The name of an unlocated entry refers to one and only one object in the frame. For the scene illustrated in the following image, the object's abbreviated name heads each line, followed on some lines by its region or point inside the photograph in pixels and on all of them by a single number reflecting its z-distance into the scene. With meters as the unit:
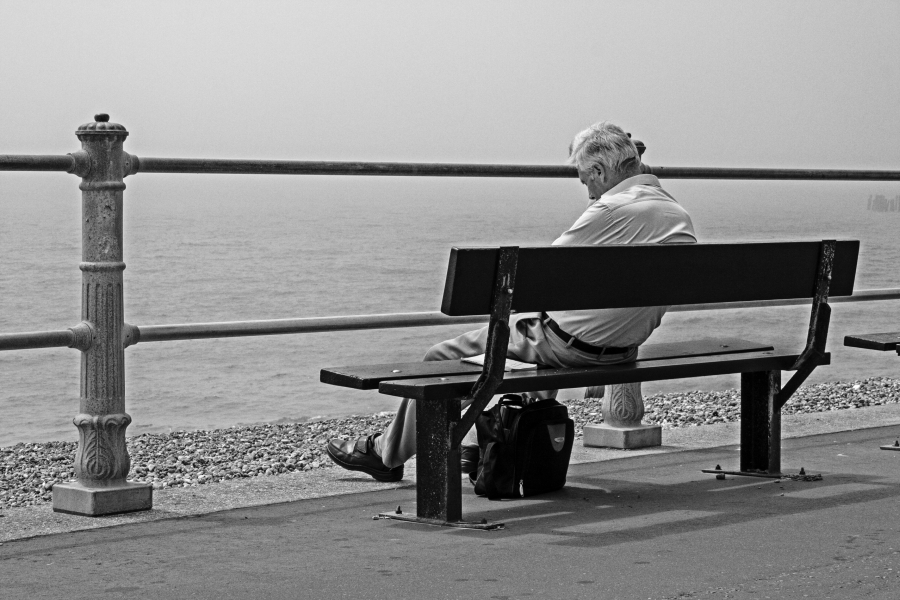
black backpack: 9.66
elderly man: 9.73
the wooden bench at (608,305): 8.62
